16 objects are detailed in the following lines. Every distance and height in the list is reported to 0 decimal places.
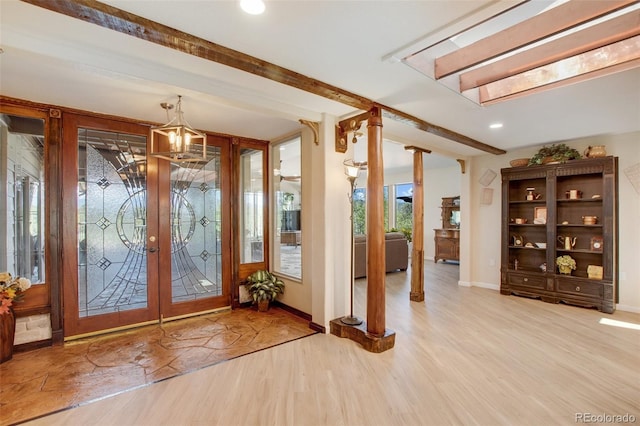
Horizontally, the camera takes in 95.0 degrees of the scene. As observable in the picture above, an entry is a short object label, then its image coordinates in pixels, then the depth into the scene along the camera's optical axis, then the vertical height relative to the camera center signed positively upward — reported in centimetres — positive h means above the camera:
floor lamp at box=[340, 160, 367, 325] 341 +37
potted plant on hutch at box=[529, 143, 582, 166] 465 +89
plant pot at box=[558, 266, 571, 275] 464 -96
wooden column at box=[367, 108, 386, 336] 309 -22
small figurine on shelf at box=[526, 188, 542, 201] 516 +26
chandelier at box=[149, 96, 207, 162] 277 +72
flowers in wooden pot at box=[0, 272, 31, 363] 275 -87
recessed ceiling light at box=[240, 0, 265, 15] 165 +118
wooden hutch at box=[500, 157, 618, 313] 430 -36
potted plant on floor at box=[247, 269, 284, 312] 429 -113
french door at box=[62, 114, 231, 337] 332 -22
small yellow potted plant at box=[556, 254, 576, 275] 464 -87
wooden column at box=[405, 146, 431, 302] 483 -33
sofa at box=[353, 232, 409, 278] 696 -99
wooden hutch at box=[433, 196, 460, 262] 798 -61
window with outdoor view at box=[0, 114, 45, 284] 299 +17
